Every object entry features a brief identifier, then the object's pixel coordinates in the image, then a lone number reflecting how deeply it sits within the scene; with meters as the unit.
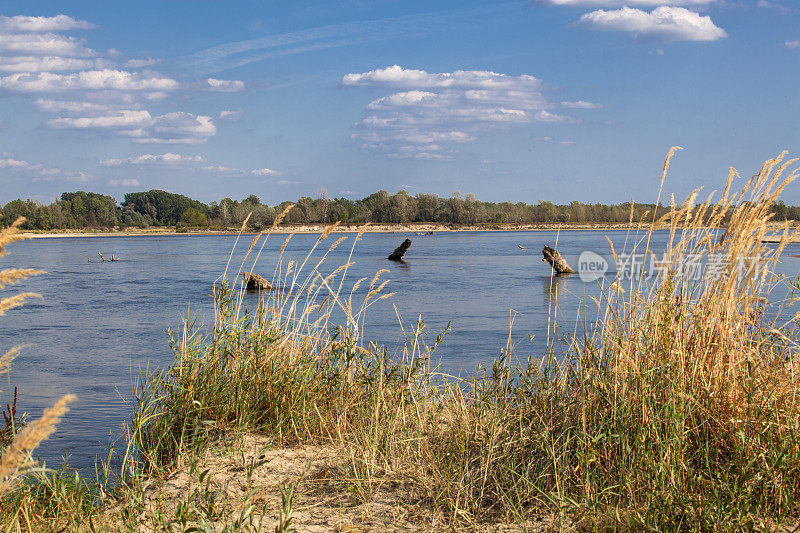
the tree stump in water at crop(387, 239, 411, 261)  40.12
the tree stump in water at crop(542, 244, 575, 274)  28.57
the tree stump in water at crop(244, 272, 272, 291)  21.96
